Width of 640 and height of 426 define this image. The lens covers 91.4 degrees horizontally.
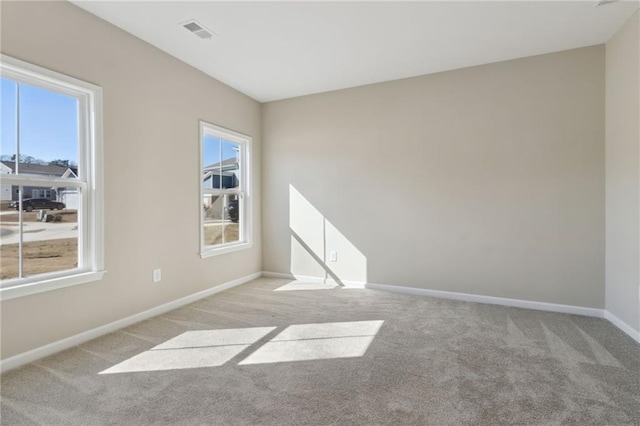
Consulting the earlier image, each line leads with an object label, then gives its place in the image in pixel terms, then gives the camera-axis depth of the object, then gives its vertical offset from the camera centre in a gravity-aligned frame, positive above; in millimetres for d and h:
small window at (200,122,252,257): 3889 +260
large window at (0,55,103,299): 2205 +231
